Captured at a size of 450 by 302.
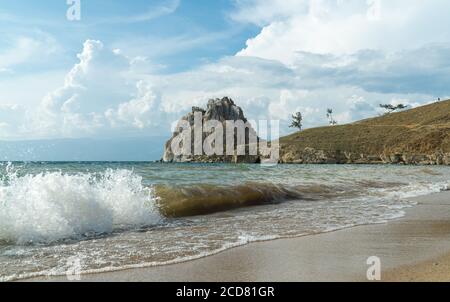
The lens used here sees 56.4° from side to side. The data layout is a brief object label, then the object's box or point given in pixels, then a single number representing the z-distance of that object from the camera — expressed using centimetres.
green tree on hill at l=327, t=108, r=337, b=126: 18362
